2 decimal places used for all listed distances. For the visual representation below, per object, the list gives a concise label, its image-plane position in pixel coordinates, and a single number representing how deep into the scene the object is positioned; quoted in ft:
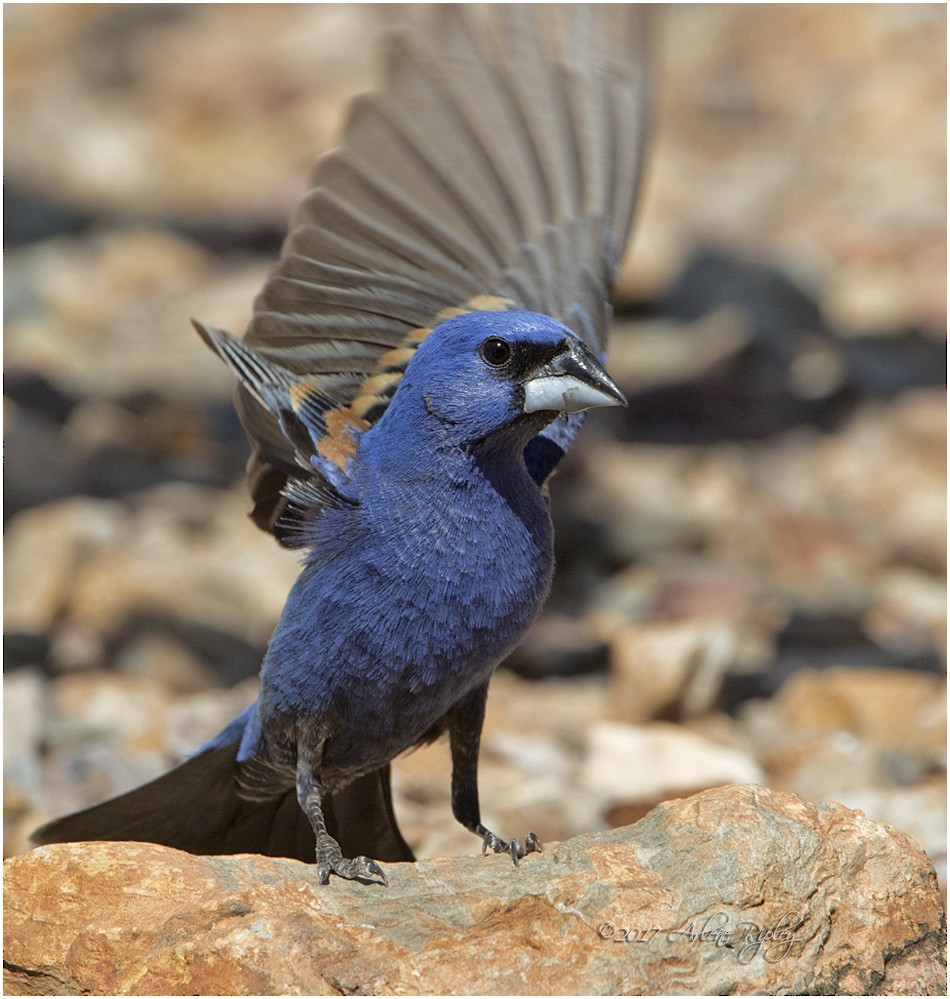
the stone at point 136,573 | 37.09
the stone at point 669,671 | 33.96
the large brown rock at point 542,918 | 17.75
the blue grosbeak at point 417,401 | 21.29
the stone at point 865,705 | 33.96
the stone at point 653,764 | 29.73
